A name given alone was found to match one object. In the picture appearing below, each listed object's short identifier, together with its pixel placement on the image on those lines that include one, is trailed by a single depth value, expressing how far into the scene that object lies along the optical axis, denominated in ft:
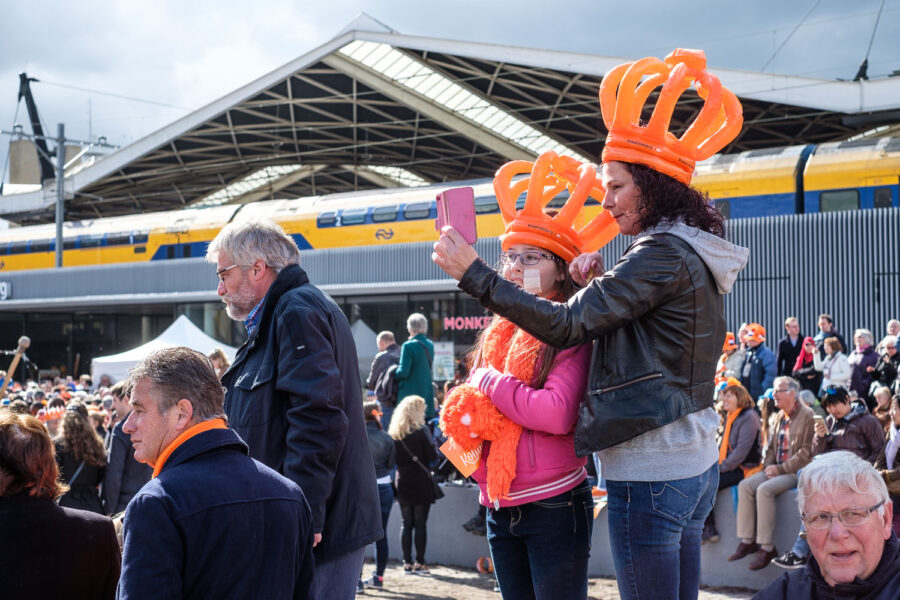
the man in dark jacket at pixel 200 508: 7.49
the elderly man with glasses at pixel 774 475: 26.81
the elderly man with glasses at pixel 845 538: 7.73
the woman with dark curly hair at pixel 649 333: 9.25
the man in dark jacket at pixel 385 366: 37.88
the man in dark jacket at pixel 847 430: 26.16
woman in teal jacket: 36.45
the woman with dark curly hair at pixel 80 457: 22.88
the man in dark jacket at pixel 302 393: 10.71
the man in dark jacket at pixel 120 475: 22.84
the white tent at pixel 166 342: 58.85
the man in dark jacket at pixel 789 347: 47.57
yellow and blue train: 60.29
